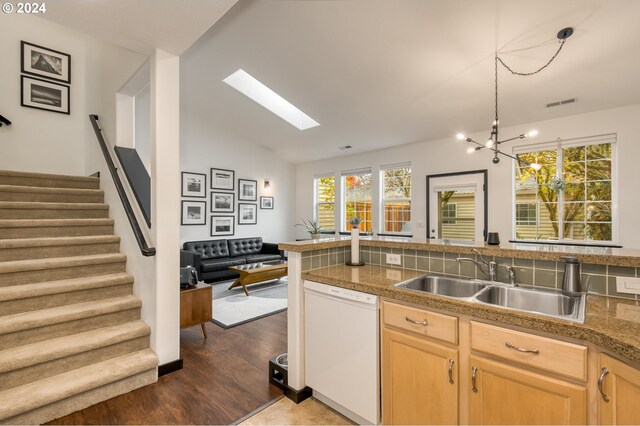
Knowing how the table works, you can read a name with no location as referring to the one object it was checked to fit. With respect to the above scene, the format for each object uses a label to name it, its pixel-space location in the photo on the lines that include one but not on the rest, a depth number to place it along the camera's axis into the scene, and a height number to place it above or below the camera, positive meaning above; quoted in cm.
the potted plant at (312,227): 761 -35
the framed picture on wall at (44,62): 431 +226
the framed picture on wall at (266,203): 746 +27
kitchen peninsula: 112 -45
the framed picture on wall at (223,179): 649 +78
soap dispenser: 152 -32
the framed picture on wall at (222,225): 648 -25
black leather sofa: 533 -85
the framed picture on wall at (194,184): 602 +61
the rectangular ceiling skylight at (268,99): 533 +222
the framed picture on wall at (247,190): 698 +58
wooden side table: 287 -90
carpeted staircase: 193 -77
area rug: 372 -130
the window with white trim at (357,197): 688 +40
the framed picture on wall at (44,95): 429 +177
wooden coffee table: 465 -95
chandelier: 293 +174
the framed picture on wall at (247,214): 699 -1
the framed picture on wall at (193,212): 600 +4
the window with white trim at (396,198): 620 +33
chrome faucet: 180 -32
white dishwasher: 173 -85
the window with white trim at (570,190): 423 +35
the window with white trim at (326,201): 752 +33
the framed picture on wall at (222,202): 648 +27
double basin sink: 150 -46
